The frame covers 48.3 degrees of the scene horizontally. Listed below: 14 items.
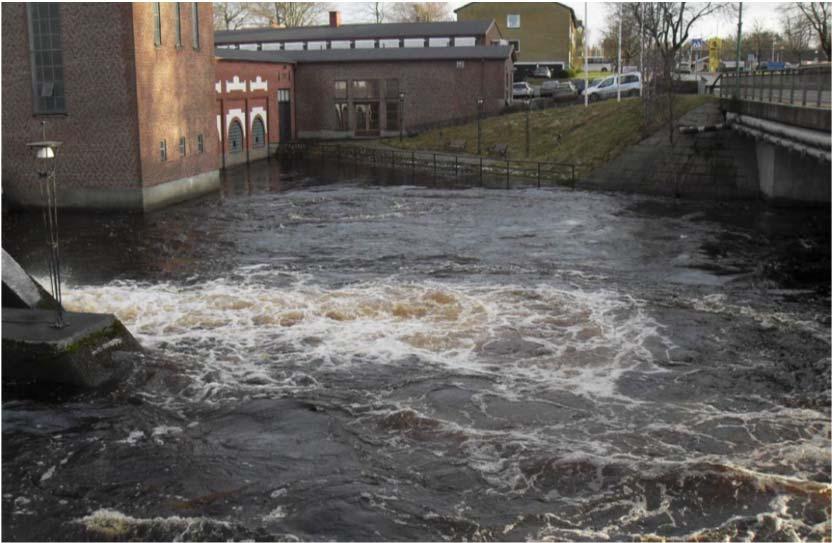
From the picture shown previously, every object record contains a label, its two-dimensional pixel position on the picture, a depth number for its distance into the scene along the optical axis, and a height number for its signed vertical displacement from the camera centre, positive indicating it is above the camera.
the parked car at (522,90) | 69.50 +2.07
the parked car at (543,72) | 82.79 +4.01
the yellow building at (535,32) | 86.81 +7.99
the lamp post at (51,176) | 14.63 -0.80
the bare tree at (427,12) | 109.38 +12.65
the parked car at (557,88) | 64.75 +2.07
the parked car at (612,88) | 59.78 +1.84
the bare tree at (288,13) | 98.38 +11.69
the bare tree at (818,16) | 63.76 +6.95
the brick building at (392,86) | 59.94 +2.17
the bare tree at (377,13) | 117.06 +13.44
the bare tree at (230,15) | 102.22 +11.86
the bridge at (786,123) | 23.47 -0.27
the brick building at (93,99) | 31.53 +0.90
